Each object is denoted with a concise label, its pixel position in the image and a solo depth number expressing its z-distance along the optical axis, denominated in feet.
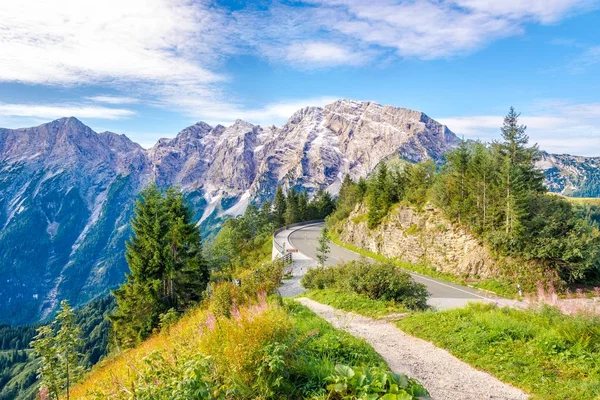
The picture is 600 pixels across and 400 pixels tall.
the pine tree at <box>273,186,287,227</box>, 299.38
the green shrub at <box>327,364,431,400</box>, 14.51
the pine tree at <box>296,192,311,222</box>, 299.40
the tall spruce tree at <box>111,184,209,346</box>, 85.46
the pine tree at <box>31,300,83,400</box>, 23.72
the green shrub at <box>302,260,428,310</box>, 52.06
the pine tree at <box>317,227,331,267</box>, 98.03
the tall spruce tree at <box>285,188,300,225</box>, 289.74
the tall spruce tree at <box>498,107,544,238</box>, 89.45
